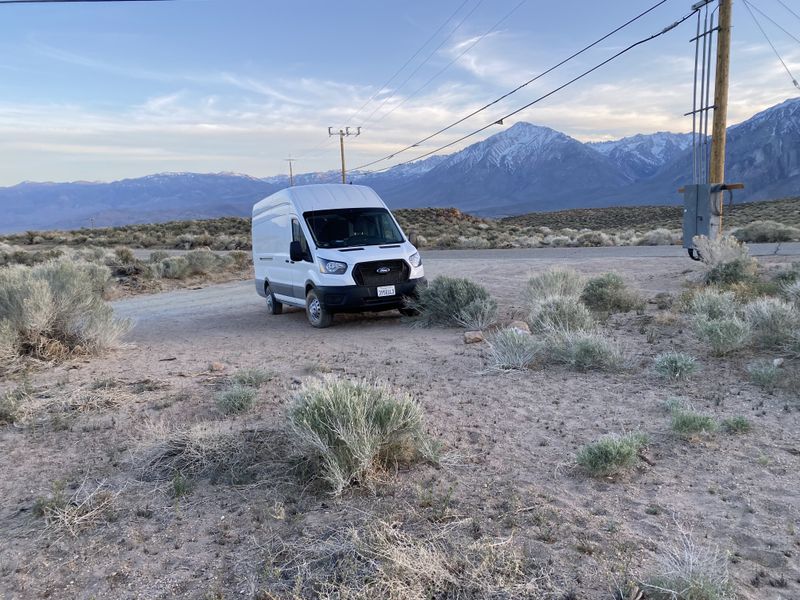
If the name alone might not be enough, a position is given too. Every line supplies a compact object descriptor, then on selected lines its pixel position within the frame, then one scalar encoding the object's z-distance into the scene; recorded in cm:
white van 1002
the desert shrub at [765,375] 564
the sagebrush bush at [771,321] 679
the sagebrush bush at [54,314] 805
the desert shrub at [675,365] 602
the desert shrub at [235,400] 545
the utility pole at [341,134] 5811
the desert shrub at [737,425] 459
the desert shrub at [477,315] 944
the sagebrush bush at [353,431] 391
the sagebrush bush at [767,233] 2395
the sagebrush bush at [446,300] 983
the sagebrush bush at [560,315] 819
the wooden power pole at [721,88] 1379
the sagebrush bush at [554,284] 1060
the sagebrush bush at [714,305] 800
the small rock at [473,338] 835
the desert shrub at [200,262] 2295
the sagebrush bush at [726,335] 667
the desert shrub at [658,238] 2814
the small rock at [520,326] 830
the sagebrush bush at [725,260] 1120
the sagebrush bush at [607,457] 391
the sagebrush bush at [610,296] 990
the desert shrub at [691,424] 450
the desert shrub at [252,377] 635
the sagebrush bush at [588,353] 655
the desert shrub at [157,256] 2523
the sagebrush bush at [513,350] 682
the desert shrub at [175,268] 2180
